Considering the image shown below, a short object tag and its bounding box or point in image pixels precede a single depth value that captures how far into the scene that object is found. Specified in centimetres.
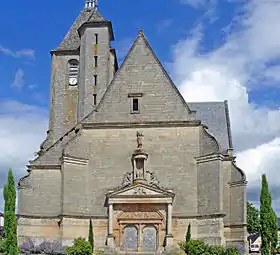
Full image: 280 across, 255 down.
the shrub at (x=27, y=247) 3112
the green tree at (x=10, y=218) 2744
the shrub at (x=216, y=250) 2944
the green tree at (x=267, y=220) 3331
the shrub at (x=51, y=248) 3094
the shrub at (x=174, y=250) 3138
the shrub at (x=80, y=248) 2959
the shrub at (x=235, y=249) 2978
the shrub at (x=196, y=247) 2972
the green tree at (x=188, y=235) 3133
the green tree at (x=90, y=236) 3190
